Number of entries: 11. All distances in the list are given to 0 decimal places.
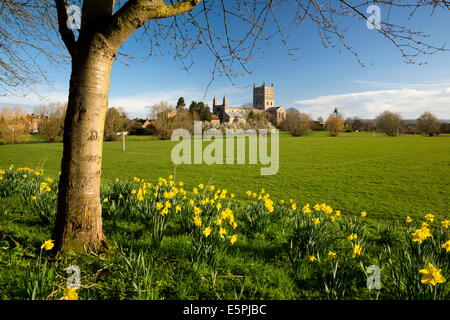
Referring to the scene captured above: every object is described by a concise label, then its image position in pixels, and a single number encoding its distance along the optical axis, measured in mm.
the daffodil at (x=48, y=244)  2354
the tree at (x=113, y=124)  52938
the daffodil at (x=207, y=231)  2881
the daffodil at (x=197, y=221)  3128
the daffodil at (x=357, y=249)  2700
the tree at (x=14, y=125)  46000
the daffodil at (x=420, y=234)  2625
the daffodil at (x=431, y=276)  1648
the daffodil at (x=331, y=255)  2693
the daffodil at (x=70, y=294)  1441
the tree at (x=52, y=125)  49719
